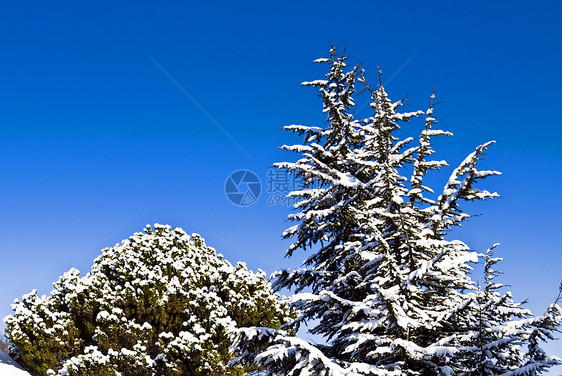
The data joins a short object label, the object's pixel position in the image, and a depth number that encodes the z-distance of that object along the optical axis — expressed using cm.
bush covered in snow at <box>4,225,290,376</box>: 1529
